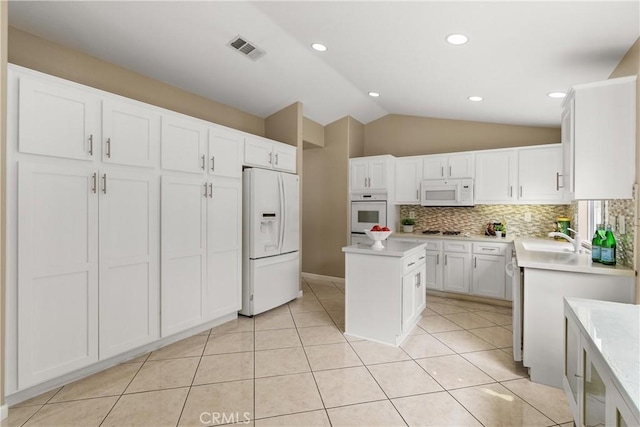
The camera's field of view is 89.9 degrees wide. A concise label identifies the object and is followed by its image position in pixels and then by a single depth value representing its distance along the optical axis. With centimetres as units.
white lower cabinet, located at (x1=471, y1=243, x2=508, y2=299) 421
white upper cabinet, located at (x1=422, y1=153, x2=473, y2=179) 468
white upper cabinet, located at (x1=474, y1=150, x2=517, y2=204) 440
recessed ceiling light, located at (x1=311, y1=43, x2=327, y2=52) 312
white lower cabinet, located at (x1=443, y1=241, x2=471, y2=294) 443
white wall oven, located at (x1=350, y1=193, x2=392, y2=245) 518
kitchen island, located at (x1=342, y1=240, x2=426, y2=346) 299
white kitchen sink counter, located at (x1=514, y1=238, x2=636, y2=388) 220
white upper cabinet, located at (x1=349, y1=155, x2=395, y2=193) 515
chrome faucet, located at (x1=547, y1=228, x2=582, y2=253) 298
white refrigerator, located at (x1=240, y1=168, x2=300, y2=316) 373
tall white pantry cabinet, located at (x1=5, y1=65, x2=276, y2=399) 204
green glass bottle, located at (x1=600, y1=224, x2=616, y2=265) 228
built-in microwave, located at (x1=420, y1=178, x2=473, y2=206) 466
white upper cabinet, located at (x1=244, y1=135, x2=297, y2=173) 374
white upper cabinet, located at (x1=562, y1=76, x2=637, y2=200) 212
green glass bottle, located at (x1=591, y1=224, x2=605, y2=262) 238
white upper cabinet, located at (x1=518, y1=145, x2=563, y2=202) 413
